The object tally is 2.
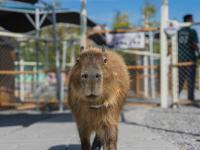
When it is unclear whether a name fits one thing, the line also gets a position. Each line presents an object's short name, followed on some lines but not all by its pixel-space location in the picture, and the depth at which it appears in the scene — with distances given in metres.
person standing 12.90
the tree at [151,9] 33.62
